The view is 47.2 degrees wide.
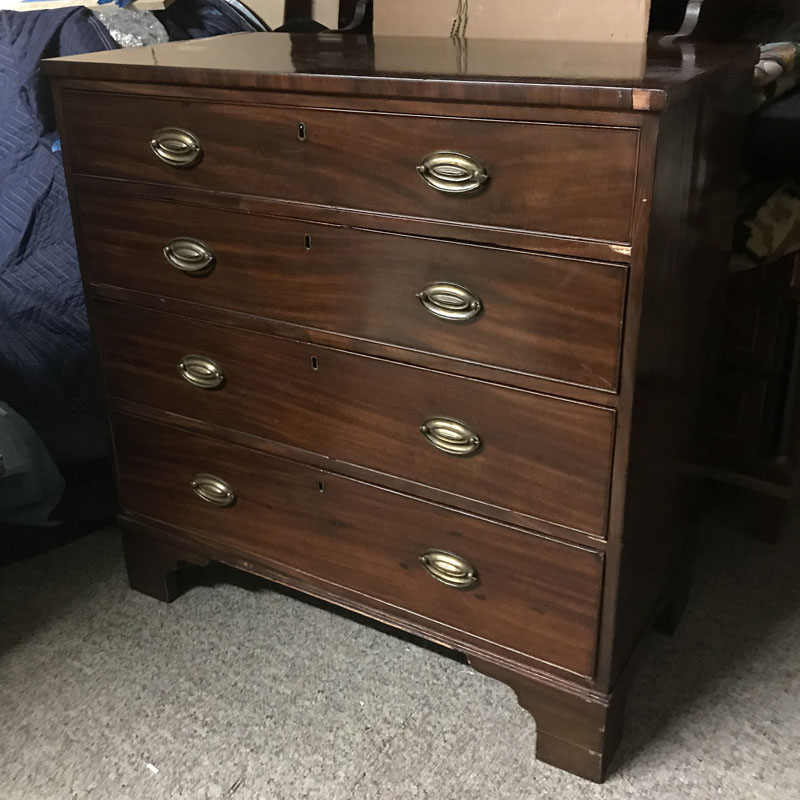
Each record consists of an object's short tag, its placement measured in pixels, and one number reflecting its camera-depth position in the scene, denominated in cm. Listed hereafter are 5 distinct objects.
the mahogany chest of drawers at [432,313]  97
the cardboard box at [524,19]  127
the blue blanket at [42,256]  162
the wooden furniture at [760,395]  149
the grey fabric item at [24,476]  144
